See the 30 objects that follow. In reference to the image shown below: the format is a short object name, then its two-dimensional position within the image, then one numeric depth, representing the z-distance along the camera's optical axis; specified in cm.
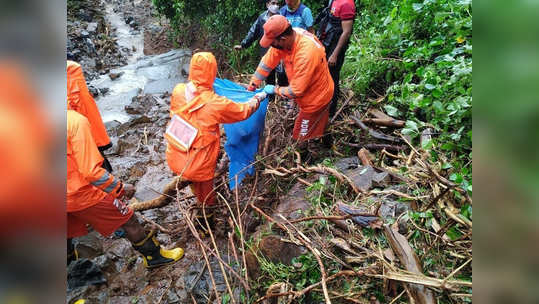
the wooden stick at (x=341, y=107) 395
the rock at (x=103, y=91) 782
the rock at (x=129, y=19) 1268
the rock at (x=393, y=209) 228
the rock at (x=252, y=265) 255
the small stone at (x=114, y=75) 873
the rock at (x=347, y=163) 329
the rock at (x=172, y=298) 285
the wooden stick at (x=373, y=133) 342
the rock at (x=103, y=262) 327
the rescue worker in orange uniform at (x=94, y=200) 234
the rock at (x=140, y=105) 703
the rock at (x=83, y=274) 311
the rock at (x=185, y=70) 834
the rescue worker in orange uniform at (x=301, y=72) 308
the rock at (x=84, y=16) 1147
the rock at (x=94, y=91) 763
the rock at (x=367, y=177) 270
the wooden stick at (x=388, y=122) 343
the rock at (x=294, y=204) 268
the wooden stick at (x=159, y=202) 344
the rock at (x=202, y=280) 282
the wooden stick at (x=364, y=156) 317
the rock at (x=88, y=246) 340
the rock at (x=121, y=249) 350
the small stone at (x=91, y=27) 1049
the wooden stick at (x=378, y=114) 363
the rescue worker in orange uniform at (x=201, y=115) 297
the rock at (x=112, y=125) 622
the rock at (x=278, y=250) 235
